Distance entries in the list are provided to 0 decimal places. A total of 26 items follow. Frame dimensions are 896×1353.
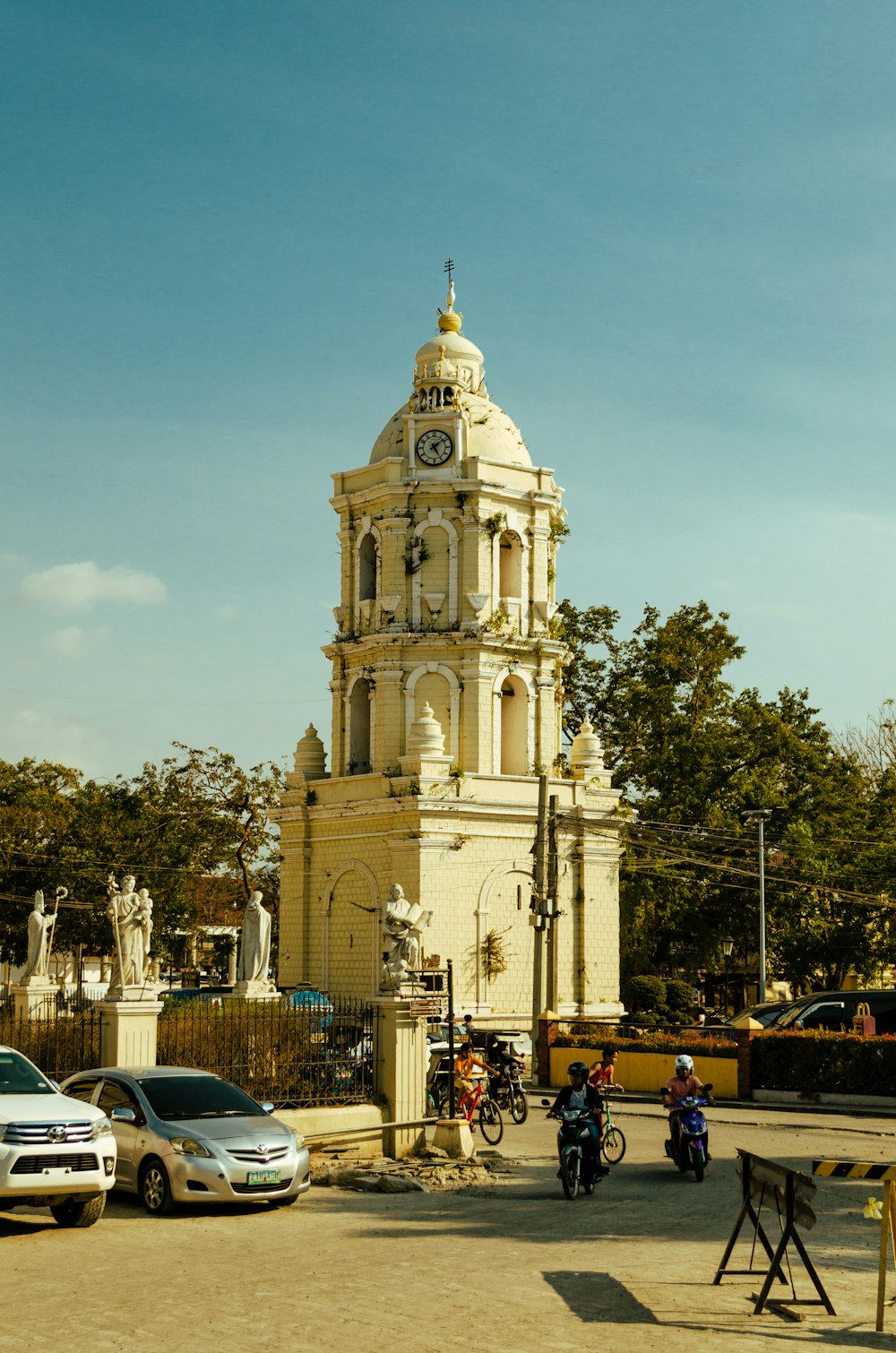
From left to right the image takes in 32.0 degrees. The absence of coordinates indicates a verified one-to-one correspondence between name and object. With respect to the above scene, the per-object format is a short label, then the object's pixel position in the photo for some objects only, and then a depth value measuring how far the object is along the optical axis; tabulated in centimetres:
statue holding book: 2095
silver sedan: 1509
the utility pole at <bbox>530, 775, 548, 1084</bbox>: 3538
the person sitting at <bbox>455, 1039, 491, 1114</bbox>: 2210
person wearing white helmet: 1866
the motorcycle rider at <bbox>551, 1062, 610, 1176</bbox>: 1700
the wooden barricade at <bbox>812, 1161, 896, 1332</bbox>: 1034
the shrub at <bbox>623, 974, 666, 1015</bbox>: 5016
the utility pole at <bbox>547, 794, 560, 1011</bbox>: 3703
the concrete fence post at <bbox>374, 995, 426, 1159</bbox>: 2012
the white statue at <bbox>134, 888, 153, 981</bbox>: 2012
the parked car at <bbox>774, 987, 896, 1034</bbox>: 3328
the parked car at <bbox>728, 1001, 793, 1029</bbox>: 3438
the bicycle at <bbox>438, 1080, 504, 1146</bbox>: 2202
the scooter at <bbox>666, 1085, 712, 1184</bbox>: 1841
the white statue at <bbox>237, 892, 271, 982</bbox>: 3575
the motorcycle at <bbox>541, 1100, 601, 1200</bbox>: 1673
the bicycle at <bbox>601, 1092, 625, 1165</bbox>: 1975
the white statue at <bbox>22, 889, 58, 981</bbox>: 3725
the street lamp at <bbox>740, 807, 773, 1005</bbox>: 4315
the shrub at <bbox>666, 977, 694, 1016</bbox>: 5209
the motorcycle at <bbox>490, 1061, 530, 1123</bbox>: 2614
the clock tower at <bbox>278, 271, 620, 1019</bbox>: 4366
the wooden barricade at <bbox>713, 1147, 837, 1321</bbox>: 1081
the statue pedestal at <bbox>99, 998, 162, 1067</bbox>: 1877
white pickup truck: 1354
